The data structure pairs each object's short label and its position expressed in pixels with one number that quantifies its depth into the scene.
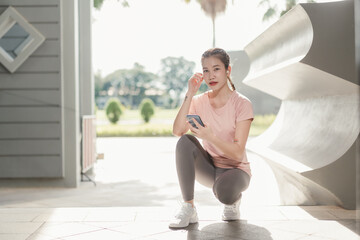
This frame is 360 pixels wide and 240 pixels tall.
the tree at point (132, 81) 52.34
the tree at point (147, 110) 23.69
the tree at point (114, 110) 22.28
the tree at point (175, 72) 54.16
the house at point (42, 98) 4.85
